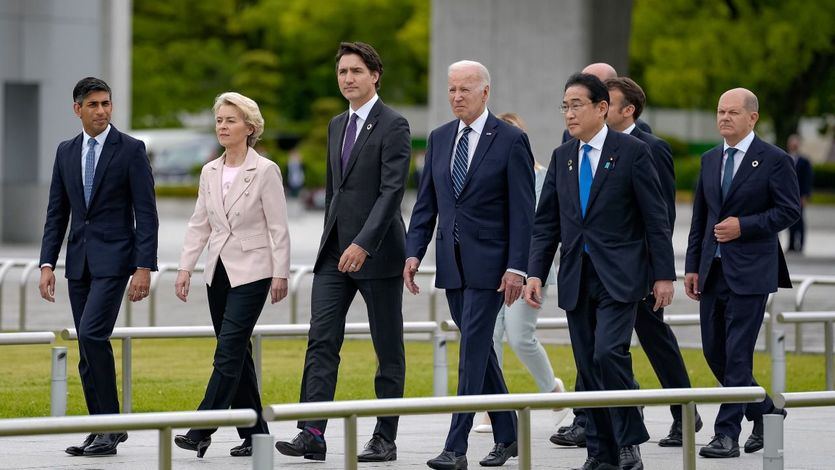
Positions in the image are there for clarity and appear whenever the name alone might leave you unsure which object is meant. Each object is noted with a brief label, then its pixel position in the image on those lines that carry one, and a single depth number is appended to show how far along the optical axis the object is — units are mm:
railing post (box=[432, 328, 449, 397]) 23203
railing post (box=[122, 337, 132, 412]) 21125
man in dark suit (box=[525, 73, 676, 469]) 16609
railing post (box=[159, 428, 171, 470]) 12330
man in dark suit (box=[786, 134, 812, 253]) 58500
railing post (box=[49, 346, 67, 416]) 20516
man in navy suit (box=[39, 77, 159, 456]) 18234
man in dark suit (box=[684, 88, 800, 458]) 19016
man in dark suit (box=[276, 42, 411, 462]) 17703
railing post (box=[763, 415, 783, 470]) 13703
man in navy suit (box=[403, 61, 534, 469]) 17453
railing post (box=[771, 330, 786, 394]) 23922
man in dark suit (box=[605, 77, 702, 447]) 19203
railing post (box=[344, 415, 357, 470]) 12992
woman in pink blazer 17906
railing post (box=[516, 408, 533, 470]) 13594
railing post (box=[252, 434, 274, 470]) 12070
